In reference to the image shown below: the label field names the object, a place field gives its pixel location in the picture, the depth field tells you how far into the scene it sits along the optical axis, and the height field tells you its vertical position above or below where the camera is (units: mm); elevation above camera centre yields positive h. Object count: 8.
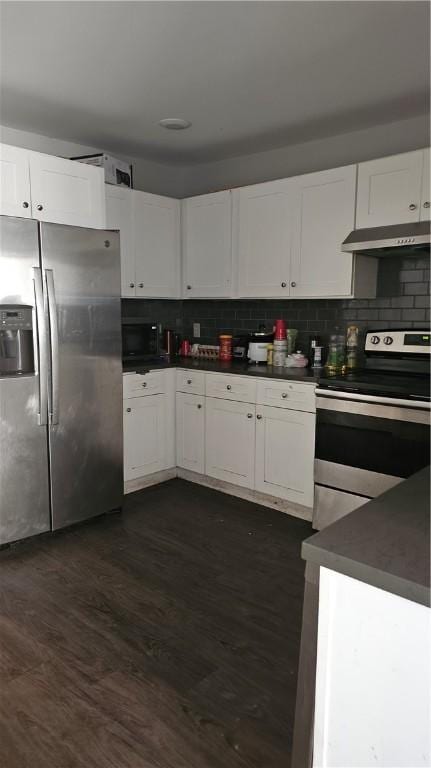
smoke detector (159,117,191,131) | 3496 +1276
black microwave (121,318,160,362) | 4051 -150
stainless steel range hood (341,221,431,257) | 3002 +463
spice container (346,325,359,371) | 3662 -160
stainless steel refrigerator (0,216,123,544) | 2977 -319
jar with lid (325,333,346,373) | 3693 -222
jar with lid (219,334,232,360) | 4273 -200
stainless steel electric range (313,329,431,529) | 2877 -558
